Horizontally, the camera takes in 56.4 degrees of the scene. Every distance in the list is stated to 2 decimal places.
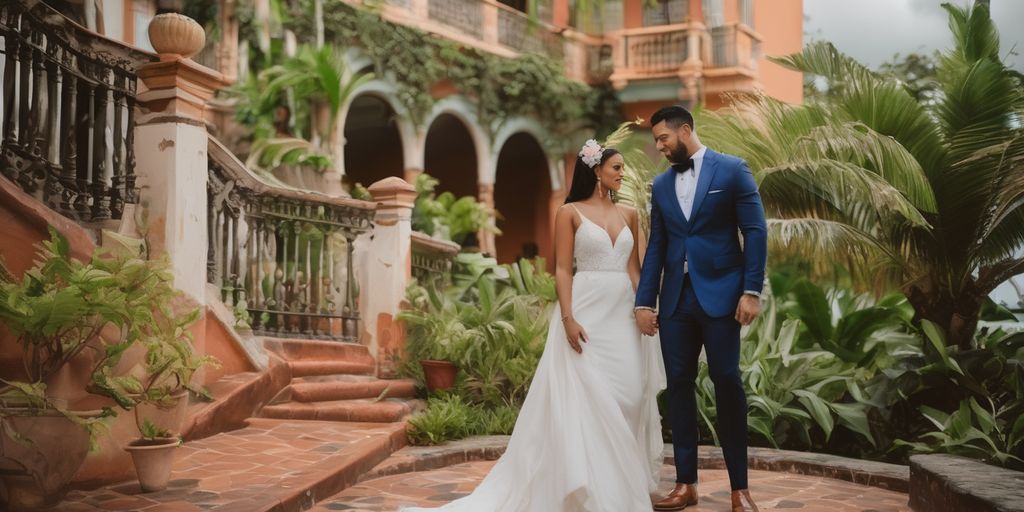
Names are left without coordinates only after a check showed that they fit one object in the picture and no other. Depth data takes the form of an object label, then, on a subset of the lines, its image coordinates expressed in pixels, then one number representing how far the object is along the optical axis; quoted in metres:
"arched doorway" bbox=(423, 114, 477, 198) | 20.75
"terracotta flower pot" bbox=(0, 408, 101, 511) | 3.86
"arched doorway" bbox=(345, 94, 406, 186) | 18.12
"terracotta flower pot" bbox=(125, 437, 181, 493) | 4.46
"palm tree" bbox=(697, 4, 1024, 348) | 6.97
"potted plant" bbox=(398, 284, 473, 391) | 7.71
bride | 4.04
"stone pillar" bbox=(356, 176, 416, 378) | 8.28
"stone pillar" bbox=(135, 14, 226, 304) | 5.91
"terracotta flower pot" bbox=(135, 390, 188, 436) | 4.68
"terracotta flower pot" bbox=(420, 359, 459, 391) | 7.68
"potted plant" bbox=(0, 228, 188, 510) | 3.89
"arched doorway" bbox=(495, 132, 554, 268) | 20.77
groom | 4.10
